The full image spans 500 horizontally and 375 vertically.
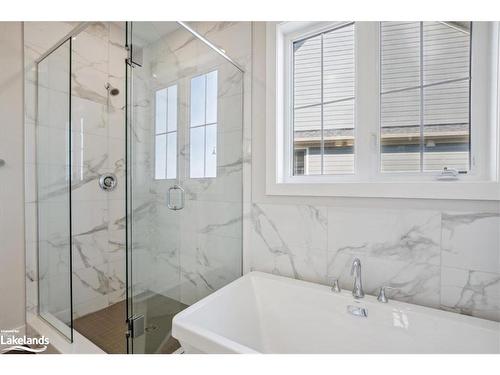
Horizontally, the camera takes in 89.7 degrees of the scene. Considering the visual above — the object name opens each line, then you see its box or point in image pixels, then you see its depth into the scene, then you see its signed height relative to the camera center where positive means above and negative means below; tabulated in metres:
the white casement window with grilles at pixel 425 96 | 1.22 +0.45
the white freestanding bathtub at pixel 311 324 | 0.96 -0.62
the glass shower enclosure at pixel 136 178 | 1.15 +0.03
